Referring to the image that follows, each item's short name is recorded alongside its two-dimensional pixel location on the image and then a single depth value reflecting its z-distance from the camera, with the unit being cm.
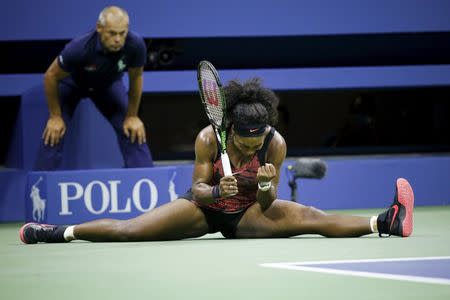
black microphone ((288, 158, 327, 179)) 1625
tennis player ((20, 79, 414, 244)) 1152
